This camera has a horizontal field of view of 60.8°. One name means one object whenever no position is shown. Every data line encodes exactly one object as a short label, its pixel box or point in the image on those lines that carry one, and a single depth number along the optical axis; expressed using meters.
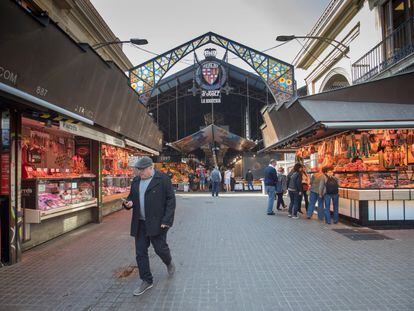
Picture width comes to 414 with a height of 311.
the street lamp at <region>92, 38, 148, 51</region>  12.10
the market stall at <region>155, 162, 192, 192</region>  26.74
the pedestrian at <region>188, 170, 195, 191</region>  26.88
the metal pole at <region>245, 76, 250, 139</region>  28.65
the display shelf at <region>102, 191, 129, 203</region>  11.50
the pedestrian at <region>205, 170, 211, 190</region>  27.70
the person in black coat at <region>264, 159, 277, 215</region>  11.75
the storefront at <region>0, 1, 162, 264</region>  5.57
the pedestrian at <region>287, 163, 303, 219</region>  11.30
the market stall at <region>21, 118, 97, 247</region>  7.17
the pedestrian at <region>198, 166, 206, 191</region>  26.99
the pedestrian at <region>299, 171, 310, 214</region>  11.75
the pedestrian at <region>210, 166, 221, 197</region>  19.73
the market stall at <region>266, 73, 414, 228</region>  9.16
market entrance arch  22.25
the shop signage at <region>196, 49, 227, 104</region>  24.06
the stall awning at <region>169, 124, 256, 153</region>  21.67
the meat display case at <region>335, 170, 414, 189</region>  9.24
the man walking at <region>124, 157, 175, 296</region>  4.63
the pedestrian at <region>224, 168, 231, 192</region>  25.52
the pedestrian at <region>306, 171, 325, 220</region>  10.03
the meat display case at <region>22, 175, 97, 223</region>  7.12
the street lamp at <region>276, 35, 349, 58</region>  13.10
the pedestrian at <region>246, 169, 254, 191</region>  25.16
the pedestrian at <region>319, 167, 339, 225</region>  9.75
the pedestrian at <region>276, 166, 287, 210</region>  13.46
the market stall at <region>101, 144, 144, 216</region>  12.02
